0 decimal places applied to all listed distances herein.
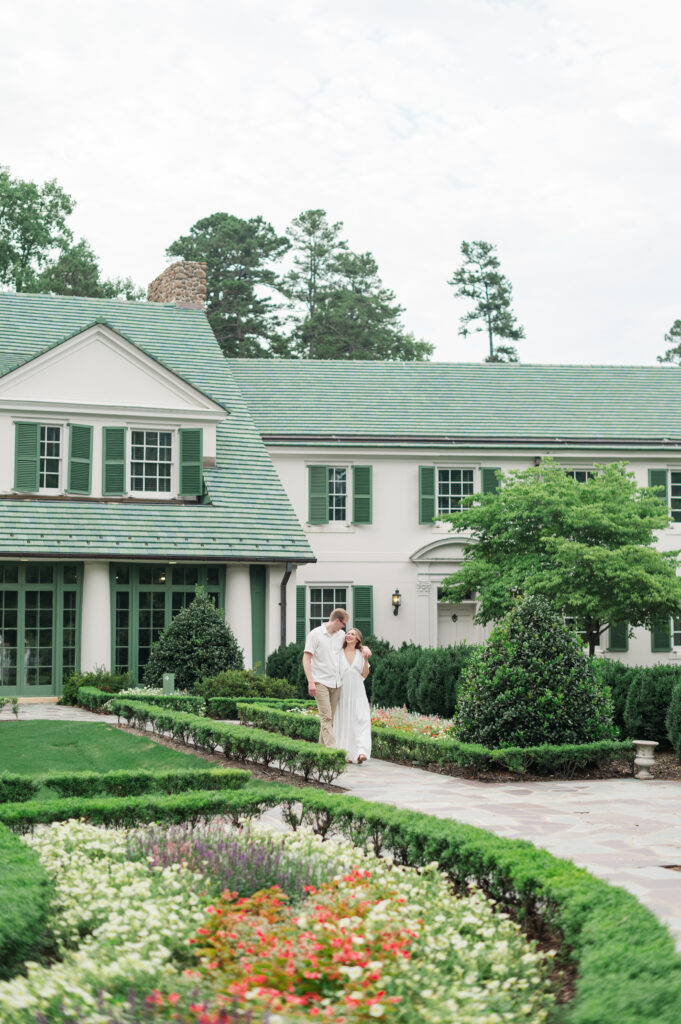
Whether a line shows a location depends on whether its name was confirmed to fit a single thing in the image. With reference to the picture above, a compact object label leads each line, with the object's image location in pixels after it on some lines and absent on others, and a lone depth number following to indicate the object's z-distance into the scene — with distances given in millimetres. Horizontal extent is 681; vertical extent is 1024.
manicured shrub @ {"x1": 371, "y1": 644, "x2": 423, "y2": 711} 18828
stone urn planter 12117
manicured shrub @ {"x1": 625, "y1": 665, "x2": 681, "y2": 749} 14078
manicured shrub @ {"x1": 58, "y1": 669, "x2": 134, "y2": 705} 20734
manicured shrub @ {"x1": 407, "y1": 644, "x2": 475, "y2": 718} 17547
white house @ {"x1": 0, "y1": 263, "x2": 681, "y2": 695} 21938
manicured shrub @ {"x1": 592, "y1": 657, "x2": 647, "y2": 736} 14547
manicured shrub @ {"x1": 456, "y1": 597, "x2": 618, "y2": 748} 12445
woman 12781
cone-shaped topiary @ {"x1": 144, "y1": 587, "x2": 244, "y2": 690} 19906
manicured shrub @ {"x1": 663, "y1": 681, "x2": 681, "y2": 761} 12875
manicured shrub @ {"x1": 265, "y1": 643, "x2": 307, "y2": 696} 20641
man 12664
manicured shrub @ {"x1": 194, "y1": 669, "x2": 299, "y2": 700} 18156
